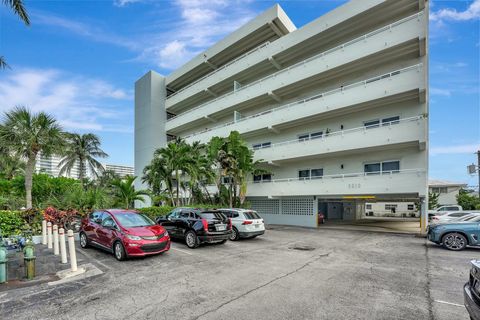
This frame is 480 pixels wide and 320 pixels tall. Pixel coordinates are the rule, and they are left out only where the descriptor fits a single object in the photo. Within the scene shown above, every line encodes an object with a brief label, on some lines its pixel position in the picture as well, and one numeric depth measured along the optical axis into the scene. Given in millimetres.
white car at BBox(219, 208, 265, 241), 12336
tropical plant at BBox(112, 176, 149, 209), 16031
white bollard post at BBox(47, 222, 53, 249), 10070
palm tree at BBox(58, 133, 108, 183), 29984
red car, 7938
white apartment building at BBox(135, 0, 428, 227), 15102
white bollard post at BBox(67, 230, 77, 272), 6779
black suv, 10164
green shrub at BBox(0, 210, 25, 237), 10273
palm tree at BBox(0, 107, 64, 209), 12953
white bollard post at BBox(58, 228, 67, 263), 7754
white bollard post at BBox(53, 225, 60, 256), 8875
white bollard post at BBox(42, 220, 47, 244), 10723
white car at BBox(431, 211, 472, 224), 16141
